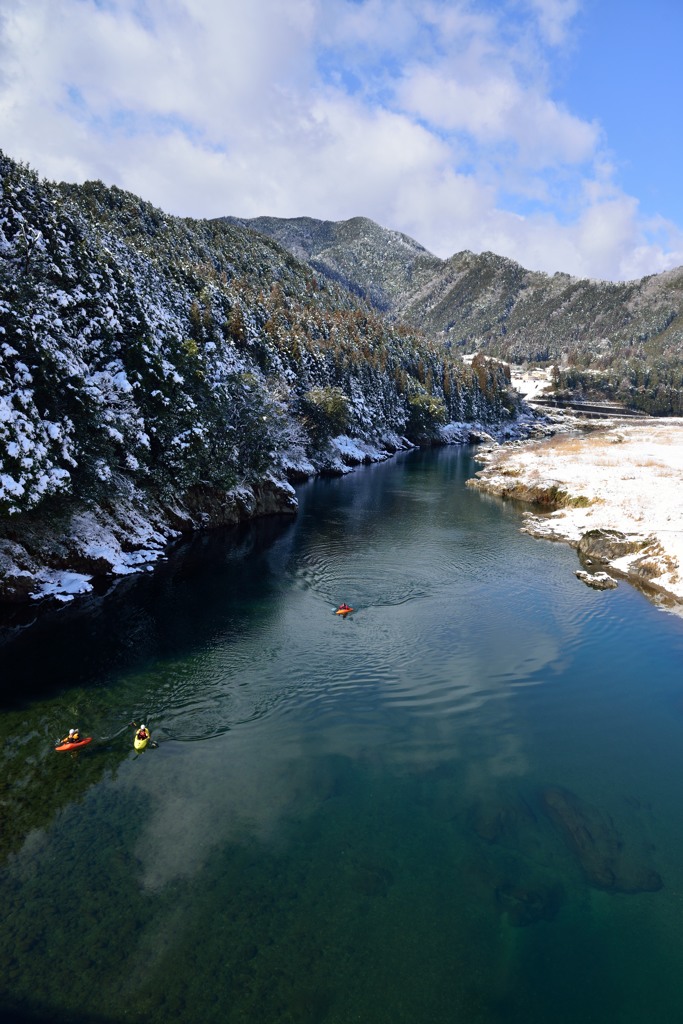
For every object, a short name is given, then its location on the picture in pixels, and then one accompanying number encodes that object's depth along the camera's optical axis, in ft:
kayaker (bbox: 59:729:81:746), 69.72
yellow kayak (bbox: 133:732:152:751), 69.46
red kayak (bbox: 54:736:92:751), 69.10
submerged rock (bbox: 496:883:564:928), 47.39
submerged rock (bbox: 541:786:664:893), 51.52
